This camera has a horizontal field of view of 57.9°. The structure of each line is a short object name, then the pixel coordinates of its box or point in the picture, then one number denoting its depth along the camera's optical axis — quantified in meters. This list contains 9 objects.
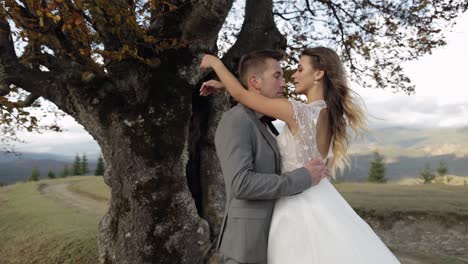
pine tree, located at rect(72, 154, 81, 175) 64.18
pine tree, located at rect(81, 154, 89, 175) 64.38
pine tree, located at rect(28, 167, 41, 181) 60.19
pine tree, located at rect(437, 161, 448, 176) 45.03
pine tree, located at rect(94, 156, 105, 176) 56.05
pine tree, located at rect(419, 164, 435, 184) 45.49
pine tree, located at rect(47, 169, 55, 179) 58.28
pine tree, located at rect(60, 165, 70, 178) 65.00
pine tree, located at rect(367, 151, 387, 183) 52.34
